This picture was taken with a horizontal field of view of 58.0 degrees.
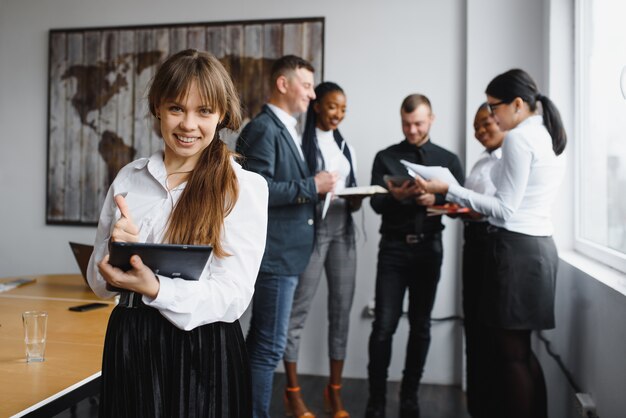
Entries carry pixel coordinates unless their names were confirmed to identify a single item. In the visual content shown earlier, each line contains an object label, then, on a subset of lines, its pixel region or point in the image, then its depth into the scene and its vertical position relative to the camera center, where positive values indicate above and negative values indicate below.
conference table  1.24 -0.40
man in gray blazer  2.33 +0.03
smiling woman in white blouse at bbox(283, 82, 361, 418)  2.82 -0.20
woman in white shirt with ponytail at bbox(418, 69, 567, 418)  2.11 -0.09
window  2.20 +0.38
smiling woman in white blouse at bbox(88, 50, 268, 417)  1.24 -0.11
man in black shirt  2.78 -0.25
